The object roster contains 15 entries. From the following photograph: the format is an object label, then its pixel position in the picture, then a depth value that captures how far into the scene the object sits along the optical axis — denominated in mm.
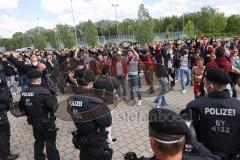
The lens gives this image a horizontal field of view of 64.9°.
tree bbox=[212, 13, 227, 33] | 38211
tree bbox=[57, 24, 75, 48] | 38211
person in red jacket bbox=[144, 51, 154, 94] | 6188
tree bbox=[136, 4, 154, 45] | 29067
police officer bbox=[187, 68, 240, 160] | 1971
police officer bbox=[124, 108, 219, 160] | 1193
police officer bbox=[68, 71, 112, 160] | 2563
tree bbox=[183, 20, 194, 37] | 35614
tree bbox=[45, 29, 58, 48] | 45870
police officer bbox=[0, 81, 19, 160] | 3882
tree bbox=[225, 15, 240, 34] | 37622
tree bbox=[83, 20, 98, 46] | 36334
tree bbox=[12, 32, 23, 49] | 65672
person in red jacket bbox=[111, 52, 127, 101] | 6339
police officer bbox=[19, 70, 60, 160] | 3257
